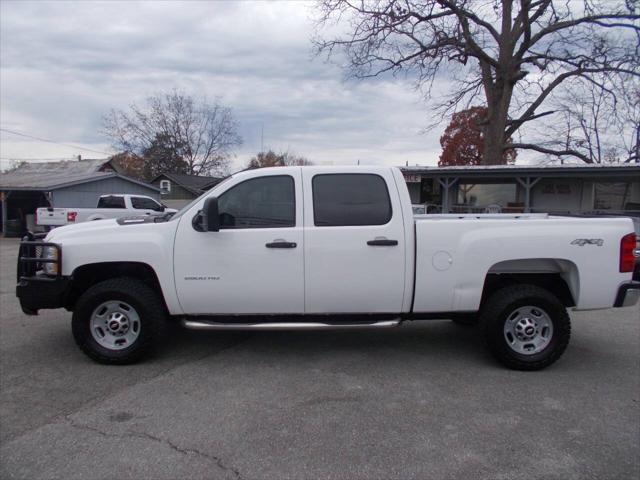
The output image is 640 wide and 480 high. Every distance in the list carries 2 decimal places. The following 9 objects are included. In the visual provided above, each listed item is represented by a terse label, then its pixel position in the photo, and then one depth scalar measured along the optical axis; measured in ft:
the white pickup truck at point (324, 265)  14.58
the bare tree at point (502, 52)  75.66
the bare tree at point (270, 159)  178.09
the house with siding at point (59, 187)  78.74
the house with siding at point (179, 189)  113.70
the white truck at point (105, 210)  61.36
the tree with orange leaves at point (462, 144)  134.00
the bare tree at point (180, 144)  160.66
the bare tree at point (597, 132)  78.09
